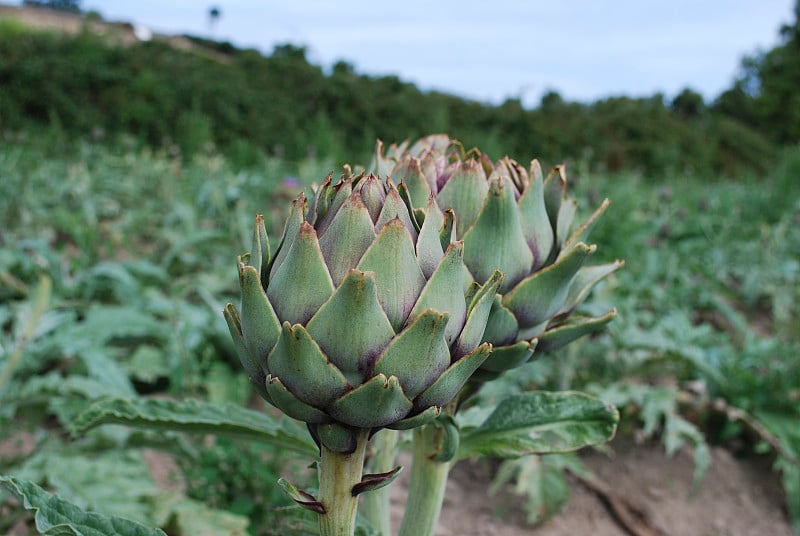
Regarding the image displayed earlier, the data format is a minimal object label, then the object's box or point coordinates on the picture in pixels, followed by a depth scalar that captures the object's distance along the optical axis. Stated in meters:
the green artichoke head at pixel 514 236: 0.62
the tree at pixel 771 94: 19.00
